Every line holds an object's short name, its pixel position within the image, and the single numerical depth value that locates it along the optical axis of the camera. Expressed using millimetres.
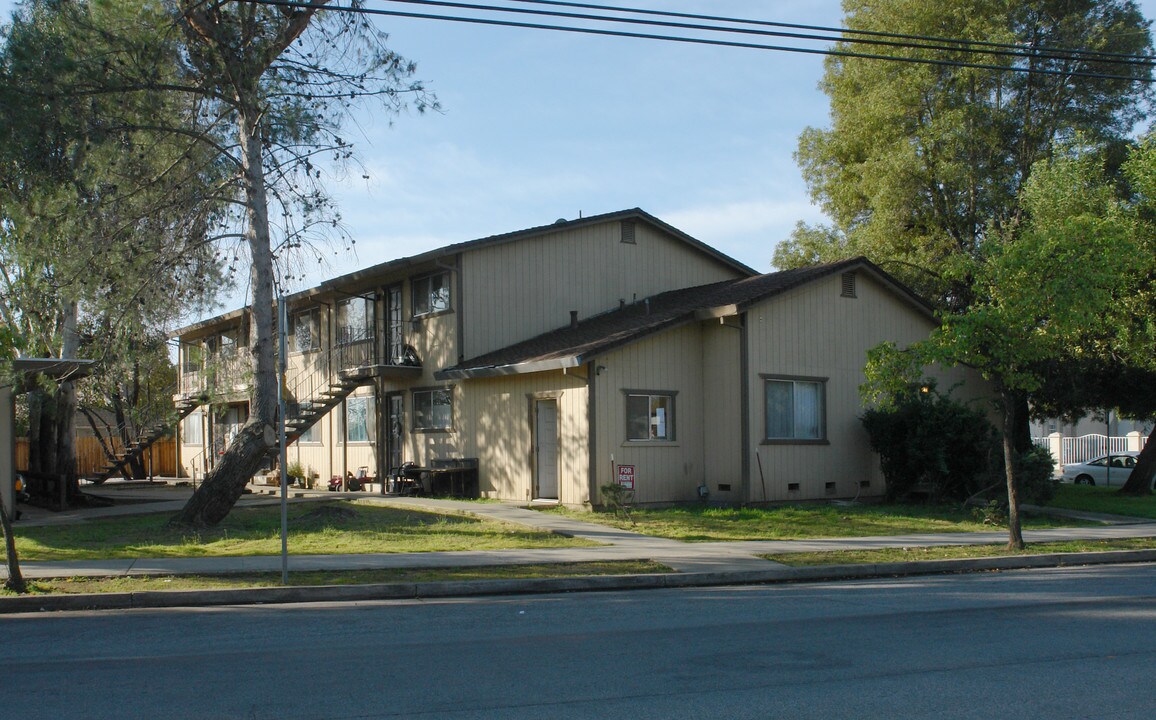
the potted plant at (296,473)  31234
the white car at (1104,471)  33125
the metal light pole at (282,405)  10859
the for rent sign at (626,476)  20203
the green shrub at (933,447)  21672
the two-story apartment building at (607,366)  21281
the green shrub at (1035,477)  20938
